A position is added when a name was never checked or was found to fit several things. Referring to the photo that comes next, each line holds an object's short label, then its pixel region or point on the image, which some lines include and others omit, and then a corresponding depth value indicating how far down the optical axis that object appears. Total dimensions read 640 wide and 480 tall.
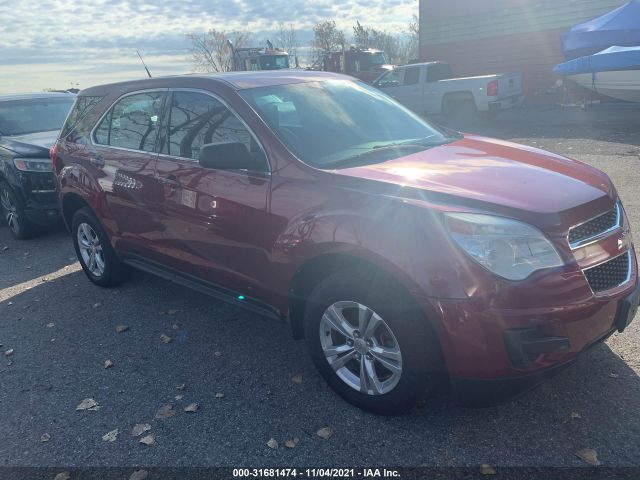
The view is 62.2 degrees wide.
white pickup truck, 14.98
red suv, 2.46
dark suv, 6.88
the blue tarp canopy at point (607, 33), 15.65
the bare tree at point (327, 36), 53.66
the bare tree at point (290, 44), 58.08
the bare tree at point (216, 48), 43.96
